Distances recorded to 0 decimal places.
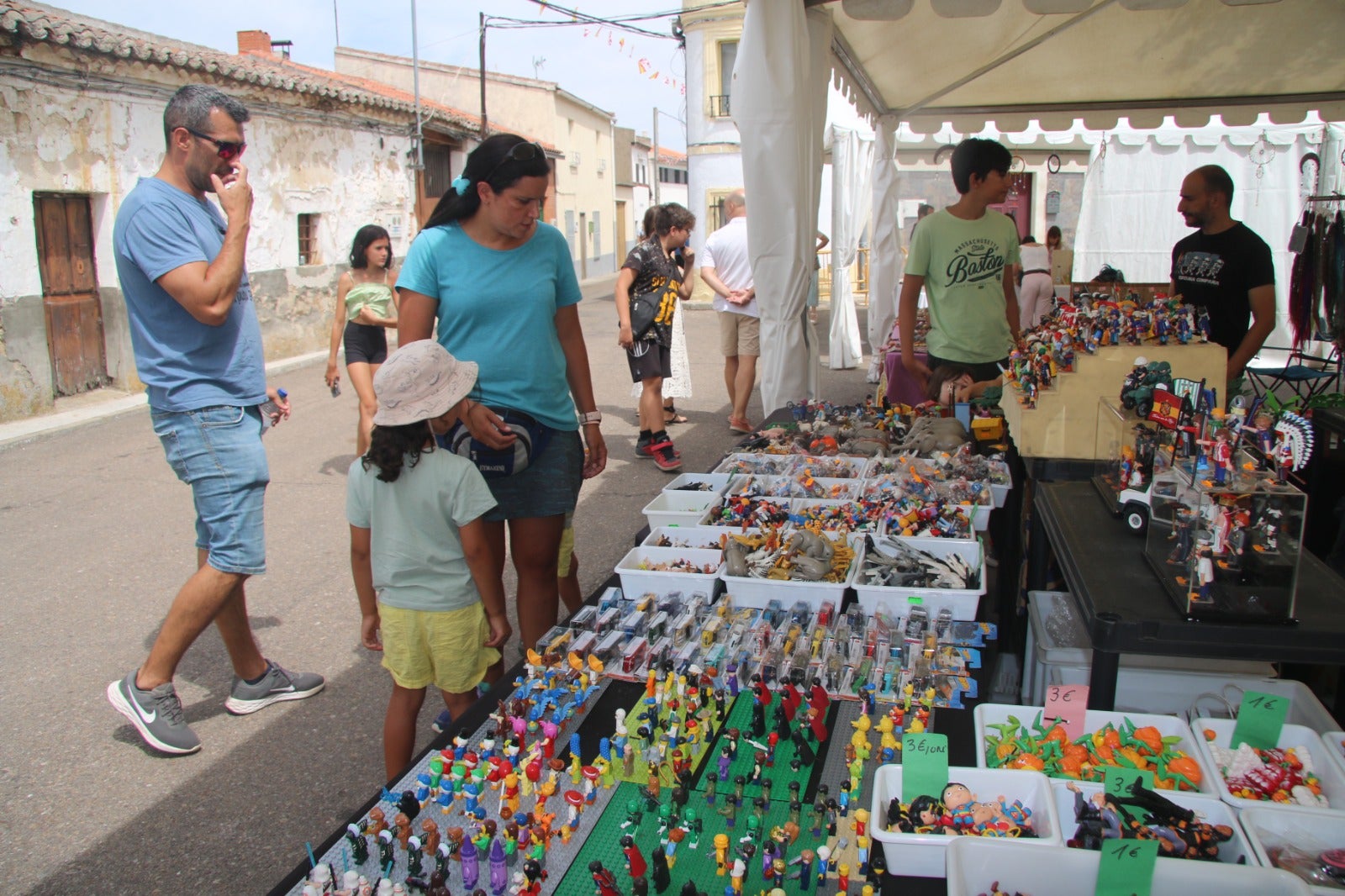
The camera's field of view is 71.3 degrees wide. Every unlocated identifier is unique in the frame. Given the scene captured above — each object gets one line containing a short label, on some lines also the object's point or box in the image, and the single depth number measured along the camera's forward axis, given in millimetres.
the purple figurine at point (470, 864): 1583
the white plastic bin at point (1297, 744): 1527
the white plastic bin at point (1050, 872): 1286
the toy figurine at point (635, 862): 1532
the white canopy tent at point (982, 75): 4223
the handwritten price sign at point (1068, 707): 1714
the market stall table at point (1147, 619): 1632
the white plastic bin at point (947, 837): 1429
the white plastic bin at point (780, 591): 2457
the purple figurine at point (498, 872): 1572
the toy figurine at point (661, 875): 1528
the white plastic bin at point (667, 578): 2564
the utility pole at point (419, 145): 16906
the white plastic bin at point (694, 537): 2910
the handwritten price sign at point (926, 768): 1548
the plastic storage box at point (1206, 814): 1405
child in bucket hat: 2391
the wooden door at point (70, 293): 9562
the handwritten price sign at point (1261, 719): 1659
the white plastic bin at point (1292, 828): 1424
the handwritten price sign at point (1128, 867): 1271
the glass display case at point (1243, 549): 1623
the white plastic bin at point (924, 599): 2334
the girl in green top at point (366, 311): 5562
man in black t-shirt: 4078
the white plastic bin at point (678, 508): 3201
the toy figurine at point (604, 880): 1503
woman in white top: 8562
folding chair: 6605
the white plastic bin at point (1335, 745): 1575
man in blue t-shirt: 2855
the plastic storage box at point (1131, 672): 2002
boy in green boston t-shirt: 4289
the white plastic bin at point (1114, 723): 1618
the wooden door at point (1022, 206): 16641
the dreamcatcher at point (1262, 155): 10906
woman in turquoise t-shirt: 2666
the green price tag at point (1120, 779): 1501
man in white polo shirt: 7039
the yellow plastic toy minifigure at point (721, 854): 1550
